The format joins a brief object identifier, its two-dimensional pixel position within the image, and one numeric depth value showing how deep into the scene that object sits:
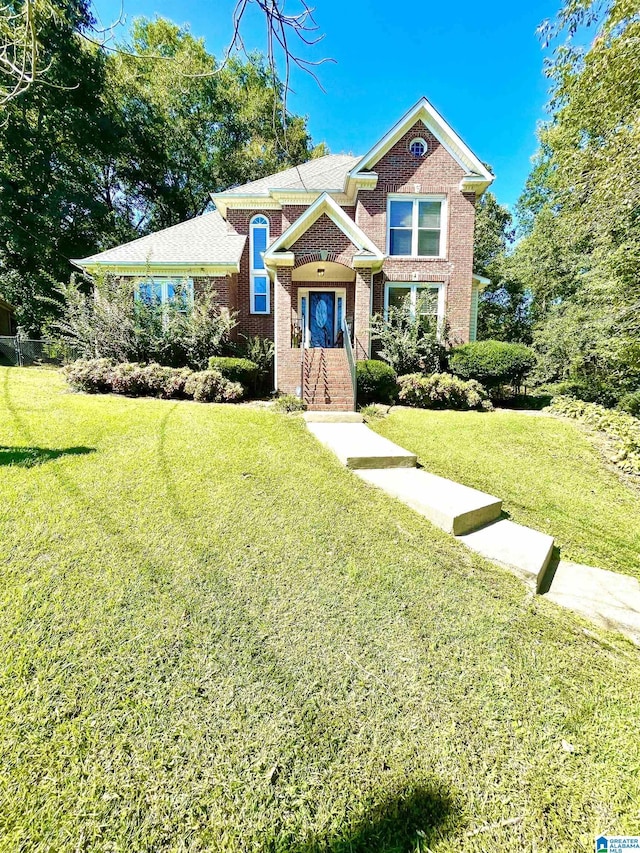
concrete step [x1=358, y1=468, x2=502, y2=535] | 4.05
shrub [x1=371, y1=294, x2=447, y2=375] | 11.34
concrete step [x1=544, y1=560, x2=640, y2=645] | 3.04
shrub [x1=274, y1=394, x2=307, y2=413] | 9.41
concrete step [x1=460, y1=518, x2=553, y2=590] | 3.45
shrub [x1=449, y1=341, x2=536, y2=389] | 11.05
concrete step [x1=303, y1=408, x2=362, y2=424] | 8.56
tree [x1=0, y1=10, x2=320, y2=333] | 18.80
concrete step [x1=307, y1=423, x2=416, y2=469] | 5.64
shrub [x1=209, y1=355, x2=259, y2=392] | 10.51
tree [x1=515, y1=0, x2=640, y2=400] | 7.18
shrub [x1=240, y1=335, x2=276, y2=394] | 11.95
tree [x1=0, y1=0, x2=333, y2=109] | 2.35
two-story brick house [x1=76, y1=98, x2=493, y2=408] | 10.83
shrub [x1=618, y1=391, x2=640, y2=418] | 10.44
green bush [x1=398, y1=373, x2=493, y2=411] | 10.18
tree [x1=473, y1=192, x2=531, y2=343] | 22.95
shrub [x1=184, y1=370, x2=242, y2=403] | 9.74
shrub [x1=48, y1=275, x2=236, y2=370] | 11.27
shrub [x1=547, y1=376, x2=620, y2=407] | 12.05
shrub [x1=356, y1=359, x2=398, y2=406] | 10.37
